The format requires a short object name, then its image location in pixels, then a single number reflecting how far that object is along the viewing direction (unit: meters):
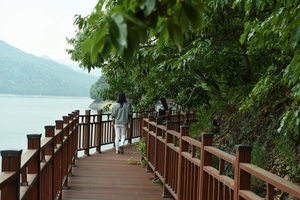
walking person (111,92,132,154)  11.70
